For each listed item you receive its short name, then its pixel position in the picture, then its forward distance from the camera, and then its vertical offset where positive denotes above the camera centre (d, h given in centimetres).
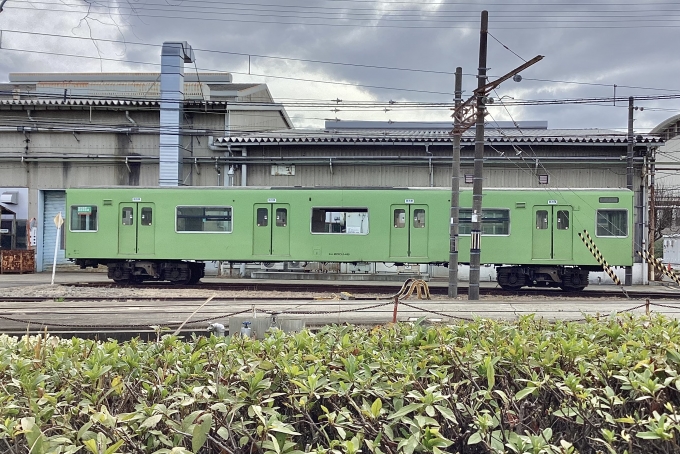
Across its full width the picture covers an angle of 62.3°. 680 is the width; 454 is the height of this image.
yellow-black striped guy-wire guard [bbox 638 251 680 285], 1761 -56
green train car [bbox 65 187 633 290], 1803 +41
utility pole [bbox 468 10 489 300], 1507 +148
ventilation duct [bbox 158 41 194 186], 2492 +554
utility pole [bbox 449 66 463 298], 1602 +70
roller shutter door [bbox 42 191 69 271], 2636 +59
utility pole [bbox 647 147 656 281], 2327 +200
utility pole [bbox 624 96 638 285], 2141 +335
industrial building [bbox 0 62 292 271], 2578 +397
